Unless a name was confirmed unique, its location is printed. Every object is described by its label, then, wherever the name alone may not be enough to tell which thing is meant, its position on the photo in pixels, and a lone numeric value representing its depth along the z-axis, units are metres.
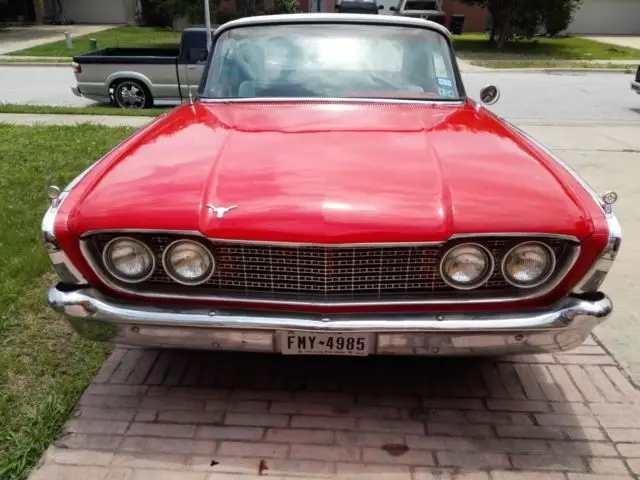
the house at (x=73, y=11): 33.50
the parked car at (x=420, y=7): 25.38
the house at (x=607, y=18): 33.59
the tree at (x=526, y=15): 22.83
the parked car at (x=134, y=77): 10.89
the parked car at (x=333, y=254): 2.47
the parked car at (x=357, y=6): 24.06
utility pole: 11.57
